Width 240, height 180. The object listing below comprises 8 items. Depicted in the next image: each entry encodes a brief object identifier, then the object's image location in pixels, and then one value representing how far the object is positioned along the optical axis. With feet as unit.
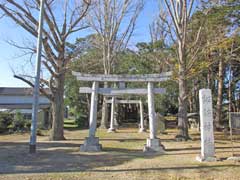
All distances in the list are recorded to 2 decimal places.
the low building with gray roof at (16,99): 111.85
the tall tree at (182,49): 46.03
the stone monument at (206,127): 25.68
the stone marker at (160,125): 64.46
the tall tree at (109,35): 76.07
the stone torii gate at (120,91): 33.32
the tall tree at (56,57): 43.70
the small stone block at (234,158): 25.57
